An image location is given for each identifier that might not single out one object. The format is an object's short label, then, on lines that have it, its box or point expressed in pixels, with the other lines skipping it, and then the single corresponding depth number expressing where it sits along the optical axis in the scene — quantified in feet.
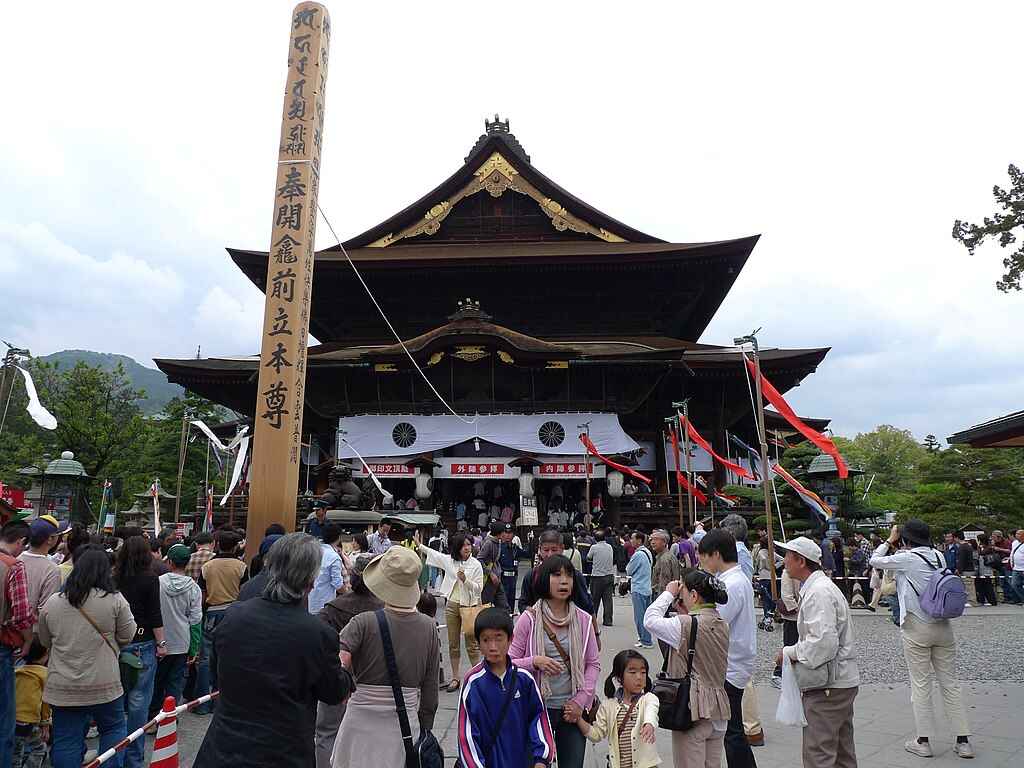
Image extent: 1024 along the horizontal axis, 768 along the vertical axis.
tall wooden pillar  26.68
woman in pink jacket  12.00
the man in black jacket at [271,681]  8.48
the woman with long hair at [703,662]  11.91
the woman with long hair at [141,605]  16.02
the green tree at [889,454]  189.01
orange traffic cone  11.89
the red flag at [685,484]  58.59
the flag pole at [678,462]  59.26
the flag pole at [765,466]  31.09
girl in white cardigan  12.14
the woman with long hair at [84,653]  13.10
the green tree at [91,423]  96.12
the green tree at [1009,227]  48.83
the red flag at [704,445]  58.59
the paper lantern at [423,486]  66.28
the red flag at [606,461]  63.05
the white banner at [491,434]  67.62
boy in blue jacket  10.01
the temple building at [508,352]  68.08
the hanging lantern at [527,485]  63.98
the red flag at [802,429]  37.78
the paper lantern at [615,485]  63.77
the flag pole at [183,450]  56.05
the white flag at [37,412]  27.81
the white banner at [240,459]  52.02
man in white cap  12.72
